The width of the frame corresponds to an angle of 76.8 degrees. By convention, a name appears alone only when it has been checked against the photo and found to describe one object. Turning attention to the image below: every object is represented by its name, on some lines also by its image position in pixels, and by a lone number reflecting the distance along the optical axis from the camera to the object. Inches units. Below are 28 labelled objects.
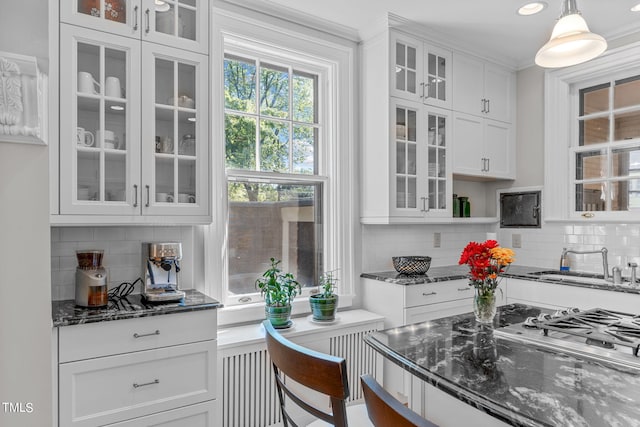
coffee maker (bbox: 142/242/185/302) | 82.7
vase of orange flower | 62.6
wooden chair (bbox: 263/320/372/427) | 43.9
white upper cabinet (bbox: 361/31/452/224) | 118.0
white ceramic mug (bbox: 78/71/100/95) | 75.7
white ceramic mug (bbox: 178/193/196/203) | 84.4
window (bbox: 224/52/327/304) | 106.6
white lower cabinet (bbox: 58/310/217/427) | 68.2
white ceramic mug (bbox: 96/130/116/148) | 77.0
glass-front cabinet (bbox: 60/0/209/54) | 75.5
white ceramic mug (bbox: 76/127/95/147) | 75.0
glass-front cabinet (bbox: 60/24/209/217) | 74.2
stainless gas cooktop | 50.0
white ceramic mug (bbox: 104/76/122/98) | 77.9
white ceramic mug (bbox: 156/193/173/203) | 82.0
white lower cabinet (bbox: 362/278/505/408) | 111.5
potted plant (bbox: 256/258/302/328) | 96.3
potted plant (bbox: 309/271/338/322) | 104.3
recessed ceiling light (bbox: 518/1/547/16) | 107.0
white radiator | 90.0
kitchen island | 37.6
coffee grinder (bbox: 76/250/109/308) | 75.3
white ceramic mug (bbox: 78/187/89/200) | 74.7
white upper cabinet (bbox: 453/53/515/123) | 135.3
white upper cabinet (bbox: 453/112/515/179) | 135.6
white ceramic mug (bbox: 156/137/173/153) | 82.4
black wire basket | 121.8
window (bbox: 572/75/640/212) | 126.0
